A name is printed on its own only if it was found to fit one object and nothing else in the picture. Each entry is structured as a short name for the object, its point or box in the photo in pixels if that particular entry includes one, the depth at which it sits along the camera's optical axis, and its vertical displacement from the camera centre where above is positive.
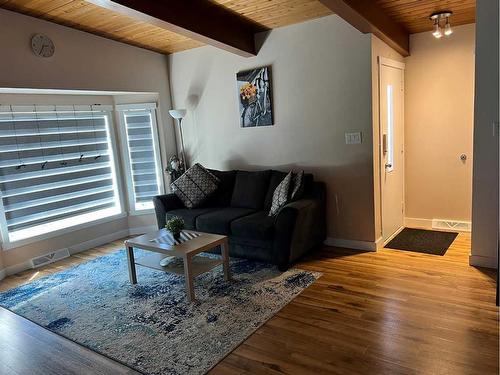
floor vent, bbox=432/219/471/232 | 4.65 -1.30
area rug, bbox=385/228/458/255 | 4.05 -1.34
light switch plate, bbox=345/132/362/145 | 3.98 -0.11
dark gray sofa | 3.62 -0.85
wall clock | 3.83 +1.09
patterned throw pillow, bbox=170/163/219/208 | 4.64 -0.57
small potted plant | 3.46 -0.78
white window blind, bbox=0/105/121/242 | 4.25 -0.23
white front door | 4.18 -0.22
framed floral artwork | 4.48 +0.47
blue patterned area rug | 2.48 -1.34
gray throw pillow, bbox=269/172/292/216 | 3.91 -0.64
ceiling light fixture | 3.79 +1.06
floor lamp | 5.00 +0.37
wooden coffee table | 3.10 -0.97
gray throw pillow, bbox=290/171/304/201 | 3.98 -0.57
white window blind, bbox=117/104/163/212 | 5.29 -0.14
